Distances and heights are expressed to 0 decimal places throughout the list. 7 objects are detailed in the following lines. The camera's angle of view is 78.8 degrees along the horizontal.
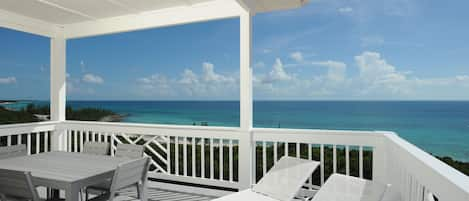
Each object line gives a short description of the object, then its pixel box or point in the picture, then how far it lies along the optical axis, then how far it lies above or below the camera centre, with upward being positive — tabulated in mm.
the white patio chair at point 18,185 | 1999 -594
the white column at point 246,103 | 3666 -15
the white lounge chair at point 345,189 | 2264 -739
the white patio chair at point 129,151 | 3174 -552
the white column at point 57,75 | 5043 +475
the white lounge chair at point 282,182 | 2711 -801
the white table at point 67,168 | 2148 -583
